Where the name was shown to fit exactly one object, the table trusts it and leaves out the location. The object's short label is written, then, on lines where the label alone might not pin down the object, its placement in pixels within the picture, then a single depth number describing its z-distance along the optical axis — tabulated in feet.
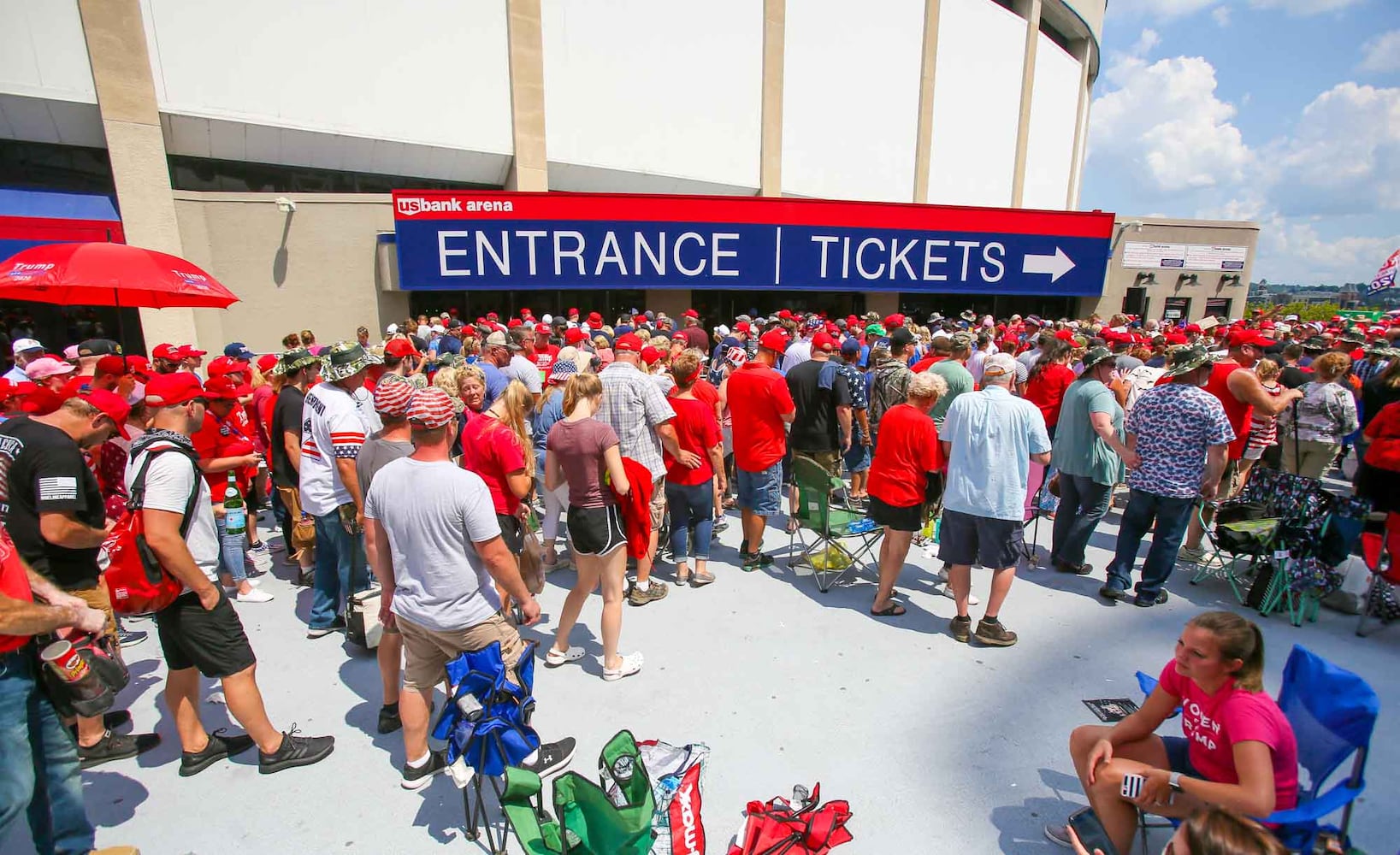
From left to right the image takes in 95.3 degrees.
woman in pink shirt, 6.49
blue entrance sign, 44.01
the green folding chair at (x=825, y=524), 15.27
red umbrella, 16.55
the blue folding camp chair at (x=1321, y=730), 6.35
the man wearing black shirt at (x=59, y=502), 8.27
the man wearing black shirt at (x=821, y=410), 17.57
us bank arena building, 38.99
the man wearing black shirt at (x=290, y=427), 14.21
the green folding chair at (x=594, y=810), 6.33
